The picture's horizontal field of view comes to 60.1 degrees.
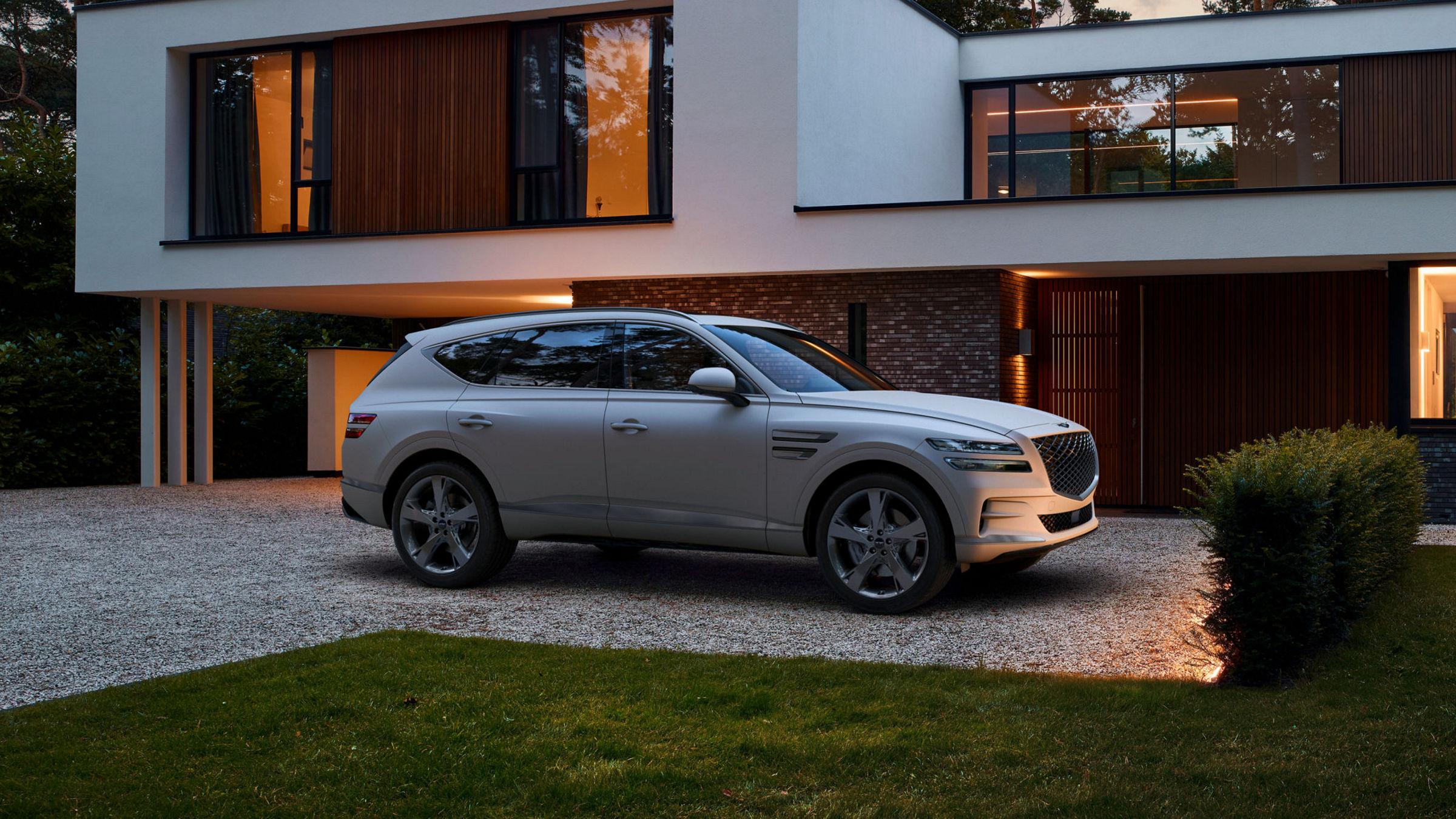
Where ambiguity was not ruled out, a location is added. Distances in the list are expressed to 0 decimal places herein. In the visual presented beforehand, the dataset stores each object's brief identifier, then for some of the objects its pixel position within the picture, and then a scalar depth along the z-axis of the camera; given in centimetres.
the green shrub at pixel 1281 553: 542
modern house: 1298
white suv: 729
